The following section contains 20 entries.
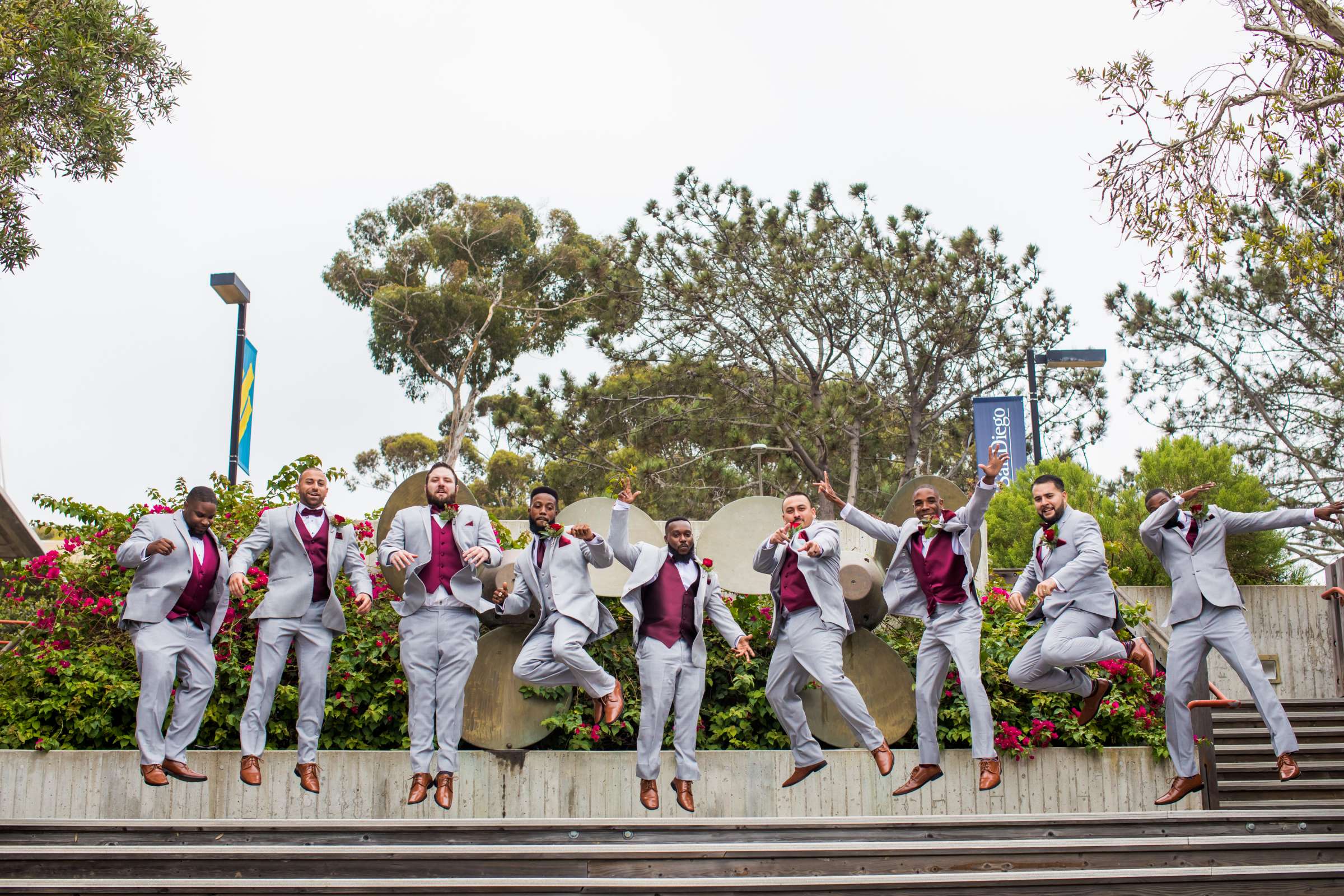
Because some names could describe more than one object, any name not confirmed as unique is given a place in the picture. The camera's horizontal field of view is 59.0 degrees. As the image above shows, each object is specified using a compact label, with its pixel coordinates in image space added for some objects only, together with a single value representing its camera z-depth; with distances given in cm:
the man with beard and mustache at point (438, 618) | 759
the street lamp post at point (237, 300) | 1322
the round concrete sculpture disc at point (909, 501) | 882
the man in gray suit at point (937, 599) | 755
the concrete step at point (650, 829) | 645
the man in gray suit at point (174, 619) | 736
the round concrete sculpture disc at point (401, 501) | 883
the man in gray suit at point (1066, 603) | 736
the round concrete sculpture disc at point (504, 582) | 890
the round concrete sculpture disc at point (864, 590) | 911
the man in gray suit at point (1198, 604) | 711
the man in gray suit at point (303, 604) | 760
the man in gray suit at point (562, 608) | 777
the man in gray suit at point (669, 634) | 775
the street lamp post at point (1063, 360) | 1752
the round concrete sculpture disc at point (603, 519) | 916
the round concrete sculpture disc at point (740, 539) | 936
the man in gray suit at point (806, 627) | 764
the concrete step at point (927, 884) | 591
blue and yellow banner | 1327
